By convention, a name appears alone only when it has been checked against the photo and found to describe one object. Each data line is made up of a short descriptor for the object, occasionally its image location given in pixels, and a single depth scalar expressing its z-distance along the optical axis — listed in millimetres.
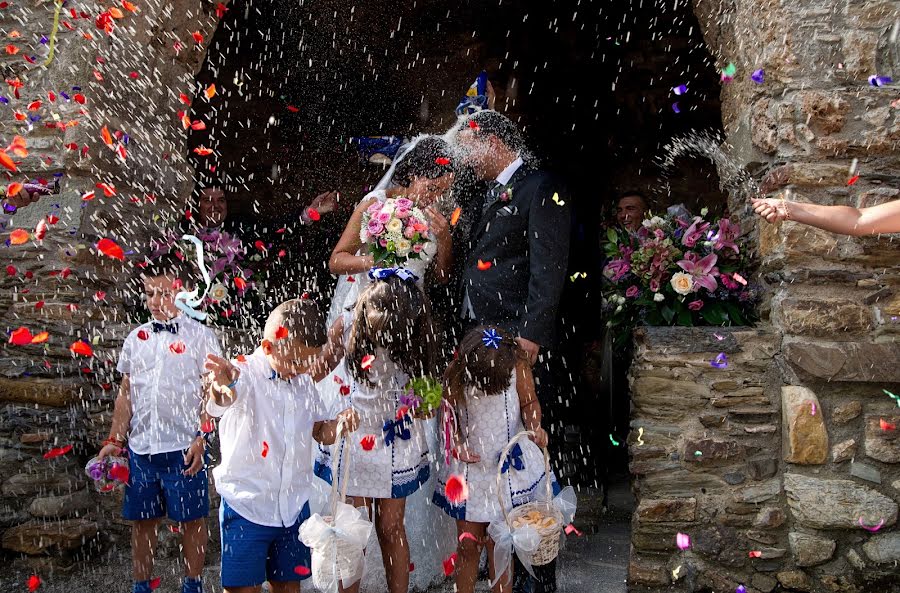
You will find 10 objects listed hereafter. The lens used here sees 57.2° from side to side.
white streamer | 3381
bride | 3665
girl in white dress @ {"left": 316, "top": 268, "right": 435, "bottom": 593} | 3057
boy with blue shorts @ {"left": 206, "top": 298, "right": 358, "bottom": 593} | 2697
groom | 3447
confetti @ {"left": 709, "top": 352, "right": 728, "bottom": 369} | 3457
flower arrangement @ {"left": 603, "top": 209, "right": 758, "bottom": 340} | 3666
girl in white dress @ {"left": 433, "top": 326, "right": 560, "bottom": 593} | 3098
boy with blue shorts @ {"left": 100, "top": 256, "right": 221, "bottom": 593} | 3400
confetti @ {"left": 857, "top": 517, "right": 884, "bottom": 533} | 3289
